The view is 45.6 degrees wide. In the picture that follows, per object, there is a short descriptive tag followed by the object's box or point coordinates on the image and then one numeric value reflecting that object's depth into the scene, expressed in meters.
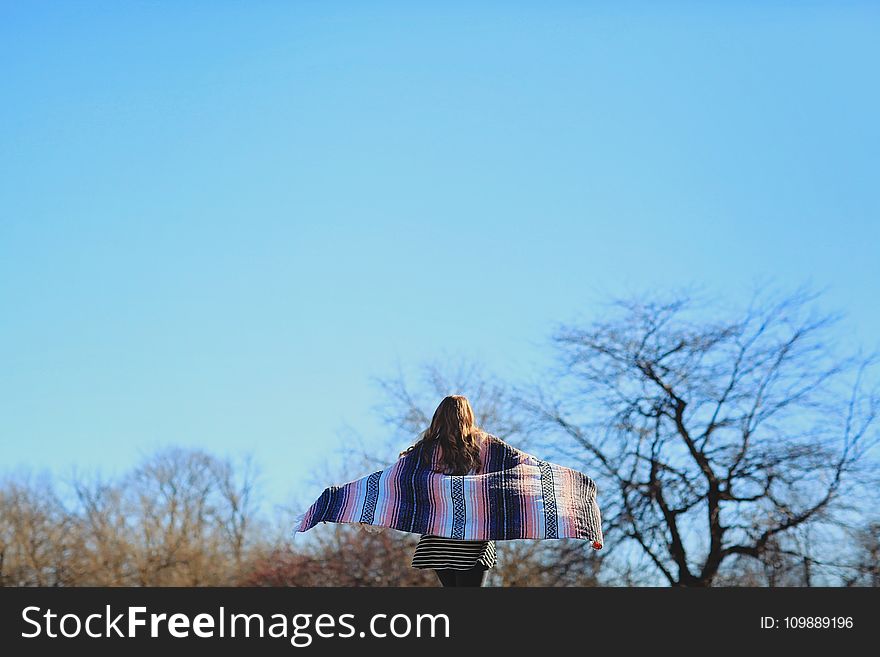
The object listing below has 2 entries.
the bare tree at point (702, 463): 13.46
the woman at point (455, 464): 5.90
